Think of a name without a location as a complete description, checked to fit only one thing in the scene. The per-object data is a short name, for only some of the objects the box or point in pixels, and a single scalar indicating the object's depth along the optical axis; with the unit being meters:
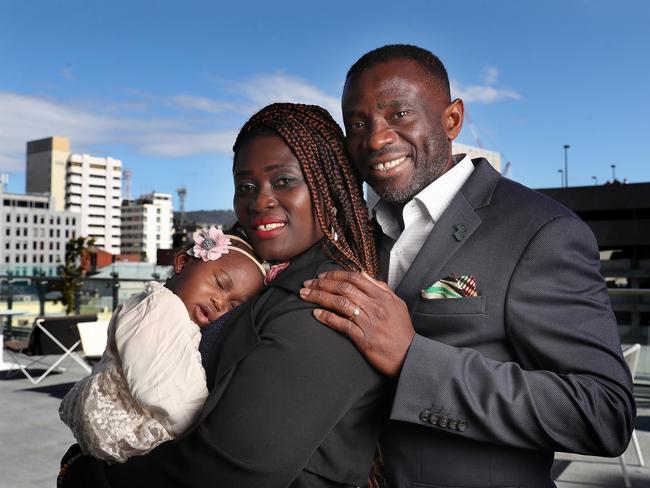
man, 1.42
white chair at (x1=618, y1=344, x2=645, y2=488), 4.59
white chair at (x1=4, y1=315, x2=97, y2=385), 8.01
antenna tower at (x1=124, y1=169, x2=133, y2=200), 179.50
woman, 1.27
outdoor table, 8.34
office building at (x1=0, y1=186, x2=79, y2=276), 123.88
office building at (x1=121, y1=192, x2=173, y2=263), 170.25
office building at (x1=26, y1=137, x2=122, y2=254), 164.12
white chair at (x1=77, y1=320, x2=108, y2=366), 7.19
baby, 1.38
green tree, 12.28
